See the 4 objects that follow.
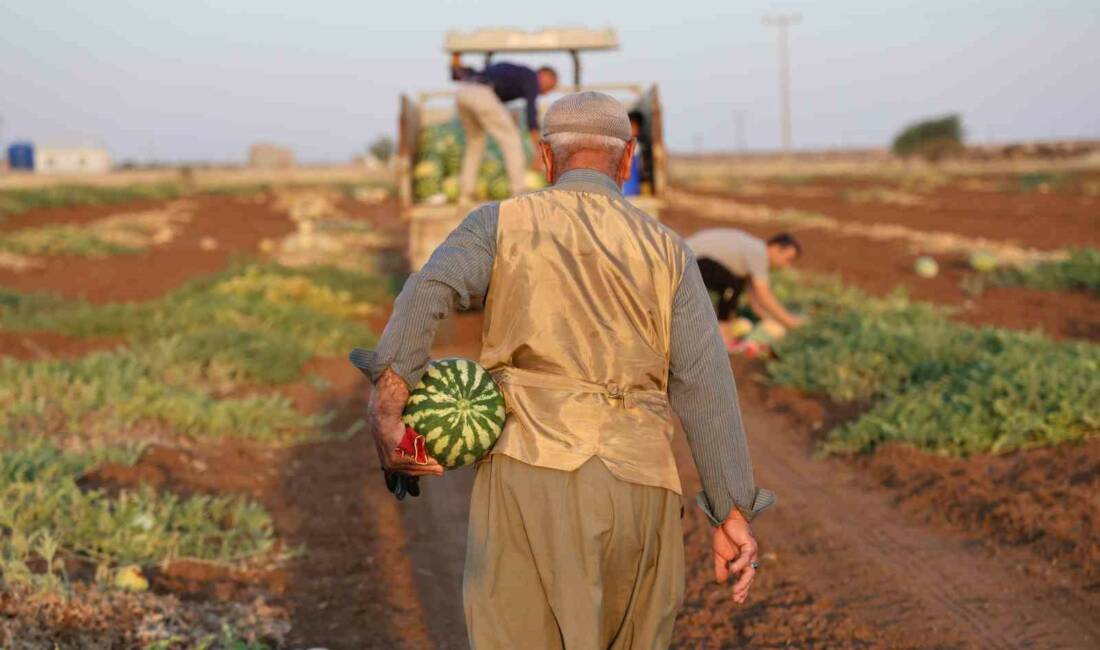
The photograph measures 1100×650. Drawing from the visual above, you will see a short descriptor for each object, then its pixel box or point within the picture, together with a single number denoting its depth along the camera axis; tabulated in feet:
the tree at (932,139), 260.21
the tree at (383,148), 330.61
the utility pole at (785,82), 238.07
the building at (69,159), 349.61
